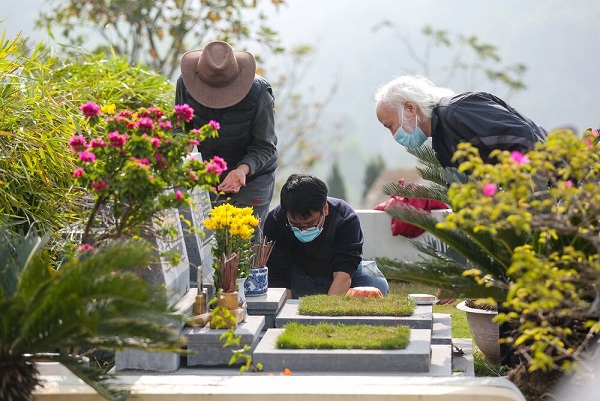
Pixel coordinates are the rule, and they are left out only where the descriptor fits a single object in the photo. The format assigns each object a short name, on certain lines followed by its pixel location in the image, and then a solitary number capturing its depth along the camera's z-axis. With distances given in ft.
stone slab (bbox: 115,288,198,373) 35.55
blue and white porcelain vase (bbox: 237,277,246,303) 39.17
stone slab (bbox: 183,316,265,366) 35.86
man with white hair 39.99
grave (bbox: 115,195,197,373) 35.58
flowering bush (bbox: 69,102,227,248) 33.17
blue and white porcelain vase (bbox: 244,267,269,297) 42.01
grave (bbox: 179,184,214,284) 41.57
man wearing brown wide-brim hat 46.80
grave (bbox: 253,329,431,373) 34.40
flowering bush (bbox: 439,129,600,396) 28.02
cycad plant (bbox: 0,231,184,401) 28.66
